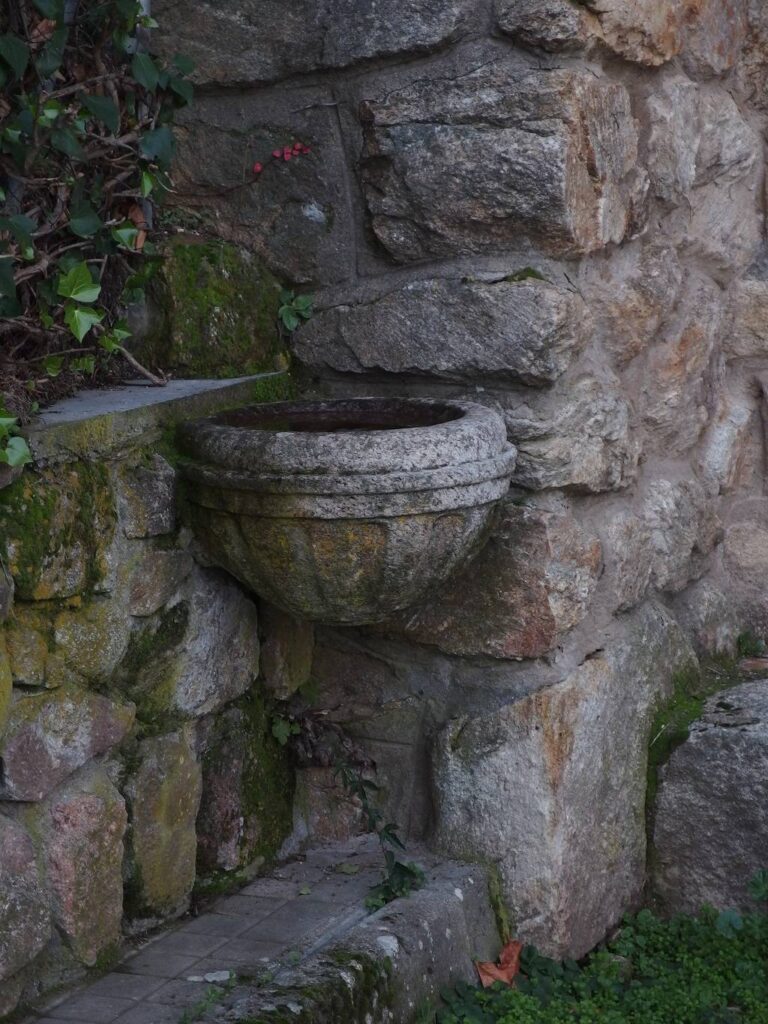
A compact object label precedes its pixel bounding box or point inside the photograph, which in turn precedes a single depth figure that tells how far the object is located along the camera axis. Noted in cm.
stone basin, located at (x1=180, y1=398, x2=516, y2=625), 428
